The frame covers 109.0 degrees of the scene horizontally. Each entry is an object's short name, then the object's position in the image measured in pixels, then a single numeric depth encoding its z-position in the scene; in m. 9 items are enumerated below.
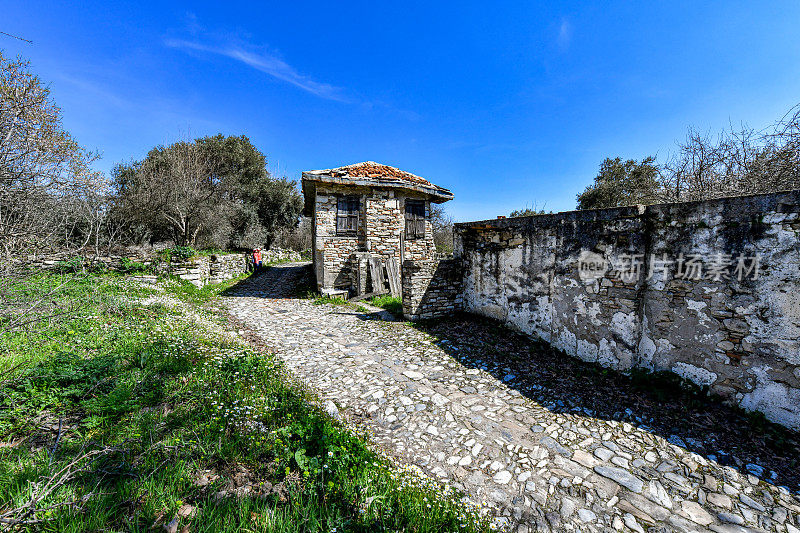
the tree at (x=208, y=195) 15.66
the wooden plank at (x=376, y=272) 10.59
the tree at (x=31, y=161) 5.55
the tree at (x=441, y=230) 27.98
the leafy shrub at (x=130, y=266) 10.17
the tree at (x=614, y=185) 19.36
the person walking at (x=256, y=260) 18.08
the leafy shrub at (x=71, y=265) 8.64
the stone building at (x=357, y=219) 11.44
